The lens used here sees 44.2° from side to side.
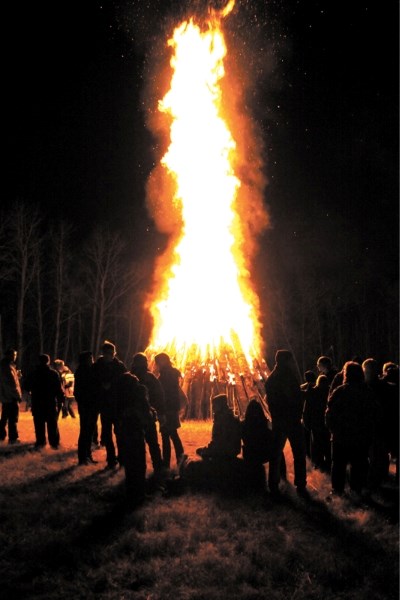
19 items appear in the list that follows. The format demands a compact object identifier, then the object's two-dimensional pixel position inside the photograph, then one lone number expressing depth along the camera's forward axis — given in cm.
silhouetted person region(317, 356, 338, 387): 919
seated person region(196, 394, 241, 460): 756
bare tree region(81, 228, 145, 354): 3106
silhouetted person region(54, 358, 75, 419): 1419
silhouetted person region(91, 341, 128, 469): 868
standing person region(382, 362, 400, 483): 773
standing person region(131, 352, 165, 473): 810
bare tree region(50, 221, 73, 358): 2958
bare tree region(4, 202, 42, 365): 2808
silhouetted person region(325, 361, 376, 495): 664
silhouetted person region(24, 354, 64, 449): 976
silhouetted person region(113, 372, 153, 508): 678
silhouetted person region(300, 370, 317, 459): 911
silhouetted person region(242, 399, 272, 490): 746
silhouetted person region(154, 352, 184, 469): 880
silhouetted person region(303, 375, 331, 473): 868
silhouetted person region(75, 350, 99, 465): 891
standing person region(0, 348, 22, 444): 1033
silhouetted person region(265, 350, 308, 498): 715
